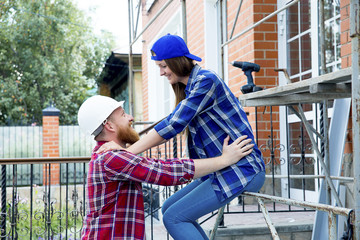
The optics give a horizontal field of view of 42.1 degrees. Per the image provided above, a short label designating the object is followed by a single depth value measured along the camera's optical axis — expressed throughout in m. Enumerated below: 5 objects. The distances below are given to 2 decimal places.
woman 2.21
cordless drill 3.11
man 2.18
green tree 17.56
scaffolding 1.81
